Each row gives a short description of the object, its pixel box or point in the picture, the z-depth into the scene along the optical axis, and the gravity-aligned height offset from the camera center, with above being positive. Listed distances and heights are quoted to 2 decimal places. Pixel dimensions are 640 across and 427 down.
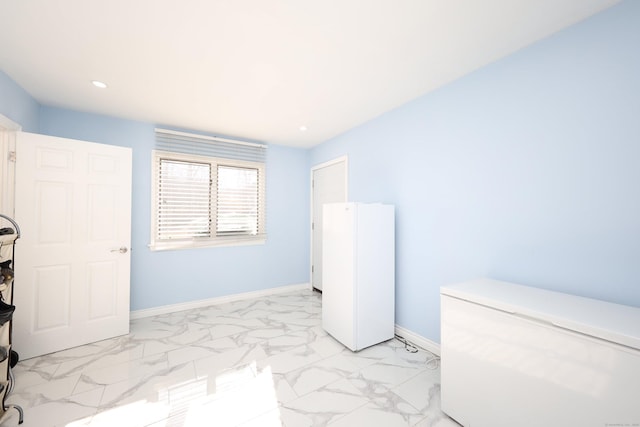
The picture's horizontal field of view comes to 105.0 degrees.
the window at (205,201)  3.29 +0.27
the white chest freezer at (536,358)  1.03 -0.69
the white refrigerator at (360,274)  2.39 -0.56
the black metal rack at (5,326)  1.46 -0.66
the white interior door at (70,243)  2.26 -0.24
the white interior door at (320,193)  3.72 +0.42
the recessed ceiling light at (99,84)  2.24 +1.26
